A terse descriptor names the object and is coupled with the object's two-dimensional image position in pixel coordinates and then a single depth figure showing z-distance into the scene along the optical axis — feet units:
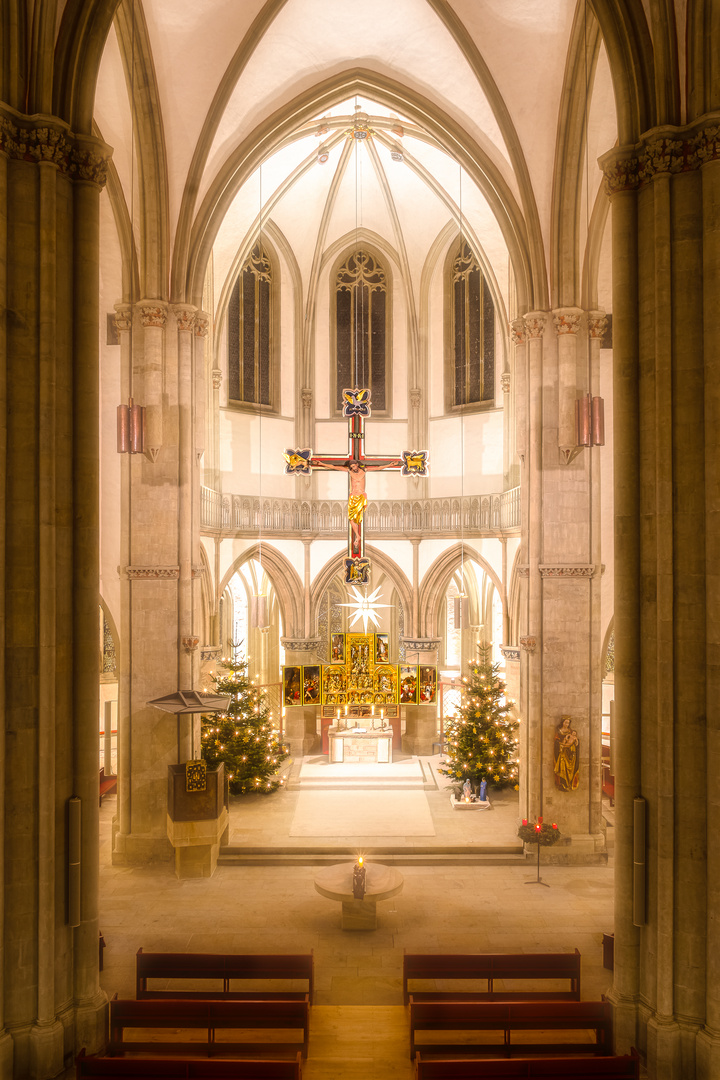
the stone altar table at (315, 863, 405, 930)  34.99
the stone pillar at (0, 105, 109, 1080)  23.58
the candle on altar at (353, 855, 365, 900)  34.58
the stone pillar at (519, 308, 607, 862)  45.39
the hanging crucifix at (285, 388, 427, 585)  50.31
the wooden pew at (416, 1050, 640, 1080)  21.59
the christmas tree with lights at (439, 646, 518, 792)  54.95
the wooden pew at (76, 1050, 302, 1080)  21.62
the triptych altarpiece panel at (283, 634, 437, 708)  52.16
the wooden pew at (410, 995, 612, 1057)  24.00
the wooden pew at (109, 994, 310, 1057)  24.45
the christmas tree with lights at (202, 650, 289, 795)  53.57
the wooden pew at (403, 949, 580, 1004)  27.27
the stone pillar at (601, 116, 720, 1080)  23.71
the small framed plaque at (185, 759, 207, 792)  41.11
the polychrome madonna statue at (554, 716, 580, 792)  45.09
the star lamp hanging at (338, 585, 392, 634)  52.07
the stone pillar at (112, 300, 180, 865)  44.37
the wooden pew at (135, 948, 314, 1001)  27.20
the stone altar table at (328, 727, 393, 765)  65.51
